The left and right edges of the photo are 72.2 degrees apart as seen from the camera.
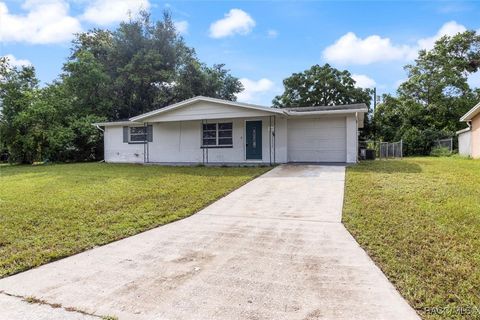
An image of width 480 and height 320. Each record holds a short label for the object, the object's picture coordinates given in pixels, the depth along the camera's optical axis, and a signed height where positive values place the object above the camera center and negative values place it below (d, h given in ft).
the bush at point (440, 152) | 69.05 -0.14
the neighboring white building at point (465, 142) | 57.47 +1.60
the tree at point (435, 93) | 84.64 +15.60
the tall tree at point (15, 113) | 63.26 +7.96
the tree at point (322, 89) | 103.19 +20.18
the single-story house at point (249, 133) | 44.65 +2.96
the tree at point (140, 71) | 74.79 +20.08
